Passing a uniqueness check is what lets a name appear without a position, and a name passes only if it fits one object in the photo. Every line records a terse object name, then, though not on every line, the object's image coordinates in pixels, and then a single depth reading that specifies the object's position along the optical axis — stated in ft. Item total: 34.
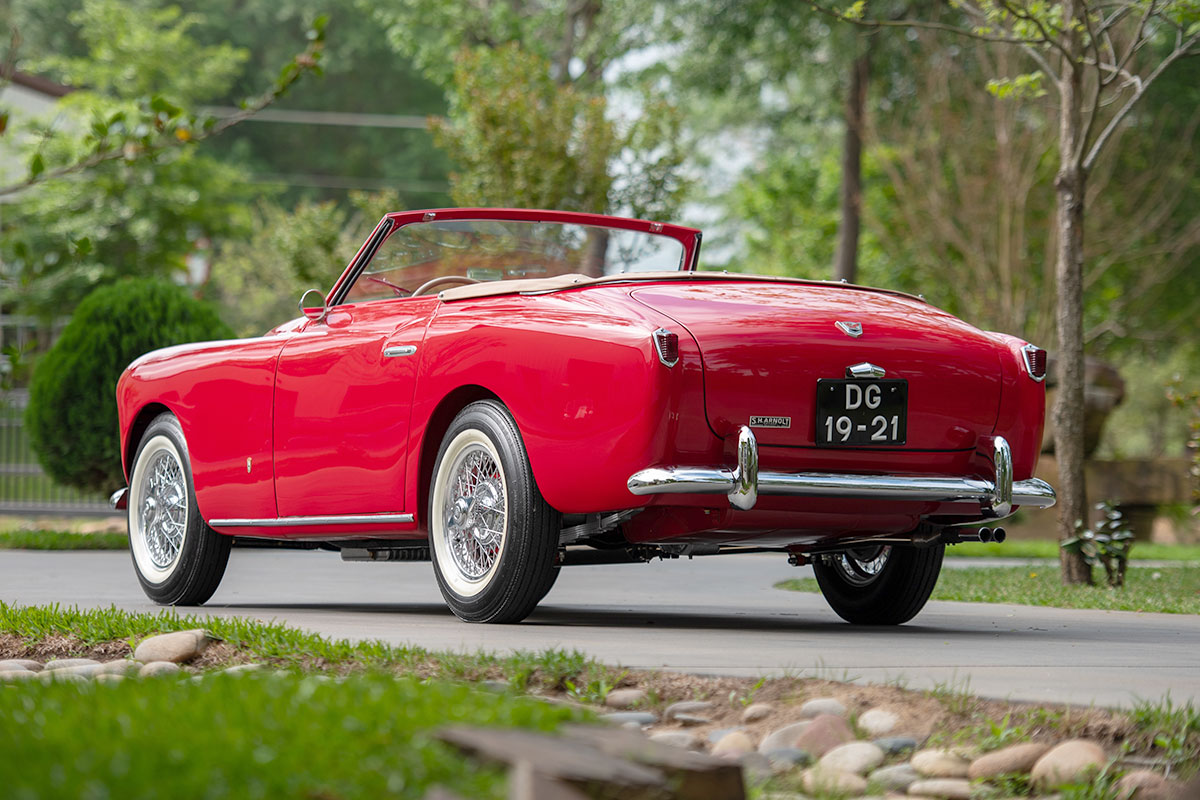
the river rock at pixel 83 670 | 28.33
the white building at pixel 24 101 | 212.43
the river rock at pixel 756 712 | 24.76
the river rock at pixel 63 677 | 23.60
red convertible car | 33.06
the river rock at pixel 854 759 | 21.95
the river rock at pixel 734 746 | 22.61
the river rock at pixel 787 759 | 22.03
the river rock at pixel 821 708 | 24.47
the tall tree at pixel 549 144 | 118.83
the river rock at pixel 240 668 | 26.96
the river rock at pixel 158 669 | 27.71
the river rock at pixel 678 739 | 22.89
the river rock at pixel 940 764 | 22.07
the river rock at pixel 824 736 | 22.89
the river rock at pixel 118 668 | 28.14
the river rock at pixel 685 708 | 24.98
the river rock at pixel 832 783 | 21.02
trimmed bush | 94.53
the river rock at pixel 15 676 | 26.00
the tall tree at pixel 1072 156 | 59.36
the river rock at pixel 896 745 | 22.90
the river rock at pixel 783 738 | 22.81
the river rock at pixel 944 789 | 21.26
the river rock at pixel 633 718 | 24.13
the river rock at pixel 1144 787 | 20.93
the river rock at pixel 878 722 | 23.77
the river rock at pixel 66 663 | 29.81
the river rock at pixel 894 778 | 21.56
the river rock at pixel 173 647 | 30.45
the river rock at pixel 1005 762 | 21.94
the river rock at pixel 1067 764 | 21.50
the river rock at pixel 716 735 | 23.40
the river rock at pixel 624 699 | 25.57
